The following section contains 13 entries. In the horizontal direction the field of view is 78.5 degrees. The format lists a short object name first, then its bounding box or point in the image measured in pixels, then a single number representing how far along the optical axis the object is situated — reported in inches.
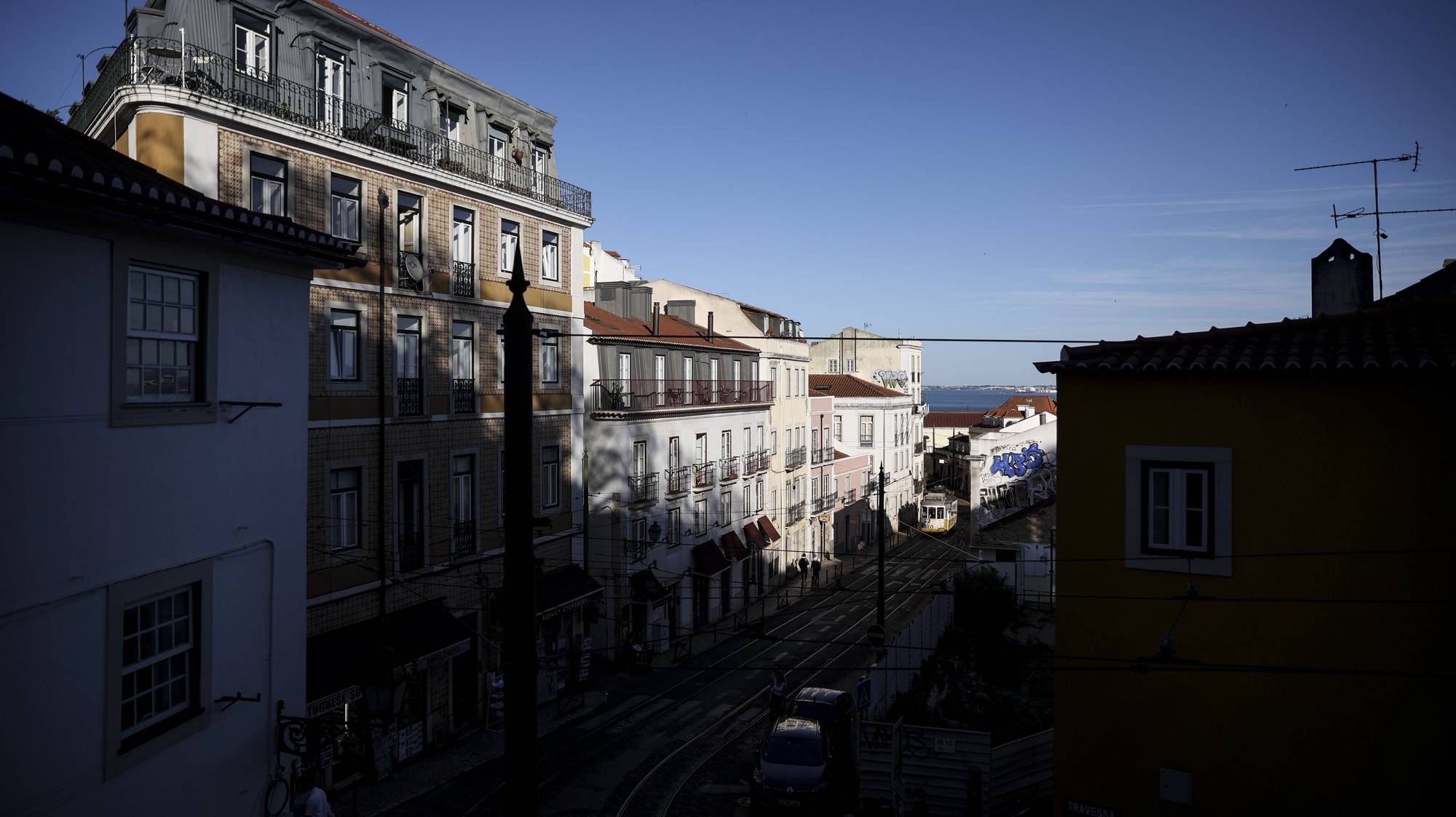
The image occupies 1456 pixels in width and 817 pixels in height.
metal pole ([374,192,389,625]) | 807.7
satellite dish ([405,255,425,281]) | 850.1
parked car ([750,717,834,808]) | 675.4
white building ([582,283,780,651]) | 1221.1
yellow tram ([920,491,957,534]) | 2628.0
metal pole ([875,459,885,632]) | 935.7
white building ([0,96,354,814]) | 301.3
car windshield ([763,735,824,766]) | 707.4
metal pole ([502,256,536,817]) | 221.6
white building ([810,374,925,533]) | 2452.0
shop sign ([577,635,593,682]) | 1039.0
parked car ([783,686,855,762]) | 778.8
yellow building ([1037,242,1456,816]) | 421.7
